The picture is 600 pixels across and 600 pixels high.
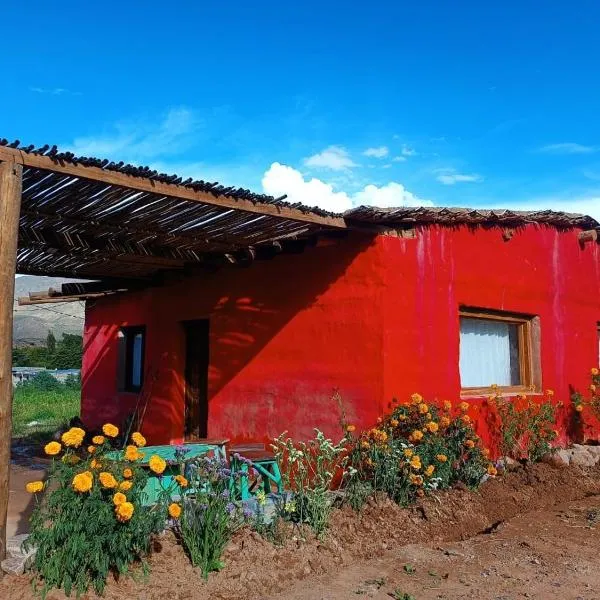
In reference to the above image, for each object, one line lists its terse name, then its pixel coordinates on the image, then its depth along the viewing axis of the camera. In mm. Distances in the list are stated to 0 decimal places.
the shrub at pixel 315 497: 4762
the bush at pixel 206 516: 4109
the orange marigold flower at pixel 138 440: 3861
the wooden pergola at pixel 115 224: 3982
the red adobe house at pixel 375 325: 6496
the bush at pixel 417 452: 5457
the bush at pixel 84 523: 3574
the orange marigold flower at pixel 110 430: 3863
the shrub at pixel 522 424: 7082
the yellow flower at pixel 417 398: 5988
